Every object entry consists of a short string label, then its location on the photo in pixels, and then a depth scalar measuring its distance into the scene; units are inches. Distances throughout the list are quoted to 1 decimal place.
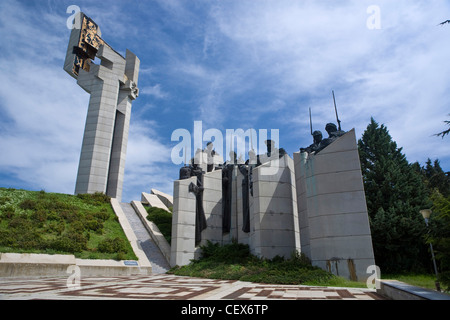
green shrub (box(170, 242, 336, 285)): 396.2
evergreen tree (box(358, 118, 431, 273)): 592.7
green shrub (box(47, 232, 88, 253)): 616.4
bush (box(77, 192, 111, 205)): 970.8
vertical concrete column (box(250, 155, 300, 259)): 553.3
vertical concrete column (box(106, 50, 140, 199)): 1332.4
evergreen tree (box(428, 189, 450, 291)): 221.8
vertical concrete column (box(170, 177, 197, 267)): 663.8
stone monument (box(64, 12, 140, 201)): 1222.9
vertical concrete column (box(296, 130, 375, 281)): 422.3
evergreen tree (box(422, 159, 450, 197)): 1033.5
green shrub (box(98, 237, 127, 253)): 660.7
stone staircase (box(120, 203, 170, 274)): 668.5
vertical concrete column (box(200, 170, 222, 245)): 723.0
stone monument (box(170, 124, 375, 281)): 434.9
